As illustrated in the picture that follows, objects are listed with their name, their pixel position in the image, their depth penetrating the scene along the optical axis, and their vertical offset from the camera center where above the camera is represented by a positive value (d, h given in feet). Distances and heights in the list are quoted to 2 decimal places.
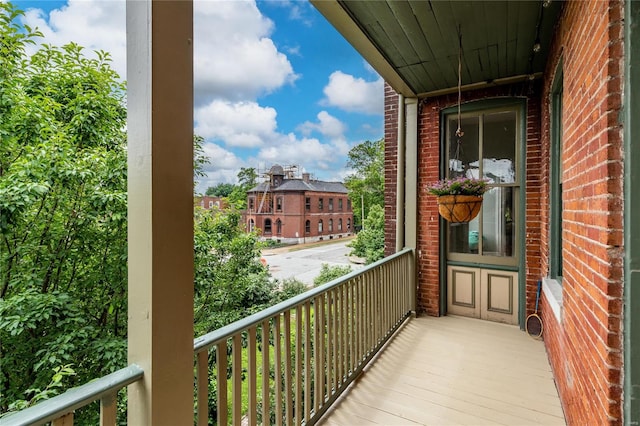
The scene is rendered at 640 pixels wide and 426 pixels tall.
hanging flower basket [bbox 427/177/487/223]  8.90 +0.37
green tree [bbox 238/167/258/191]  59.51 +7.23
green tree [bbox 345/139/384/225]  54.80 +6.64
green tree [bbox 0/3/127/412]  11.35 -0.10
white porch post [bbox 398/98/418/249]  13.50 +1.56
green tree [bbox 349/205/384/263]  31.16 -3.18
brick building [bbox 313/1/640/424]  3.69 +1.19
